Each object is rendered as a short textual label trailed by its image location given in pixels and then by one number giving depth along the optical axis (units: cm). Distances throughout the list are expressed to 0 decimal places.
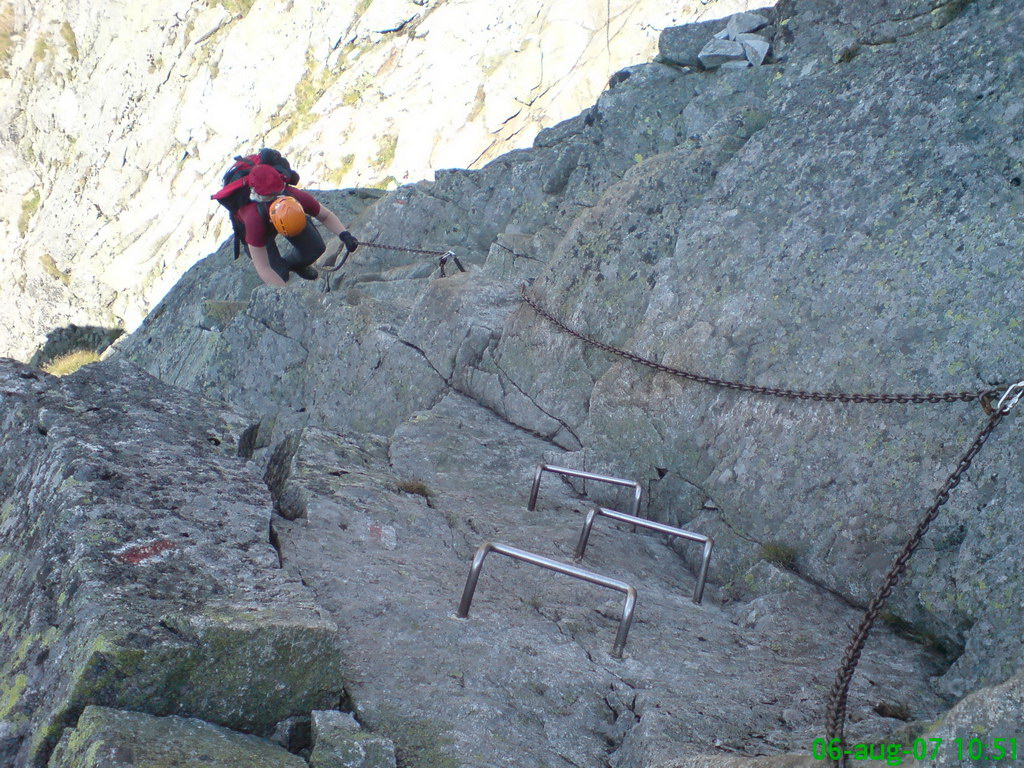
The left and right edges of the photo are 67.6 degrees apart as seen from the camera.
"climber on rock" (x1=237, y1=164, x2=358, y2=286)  897
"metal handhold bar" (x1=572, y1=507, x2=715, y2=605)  521
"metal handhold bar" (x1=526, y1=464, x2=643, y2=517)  594
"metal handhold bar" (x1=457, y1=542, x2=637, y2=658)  414
